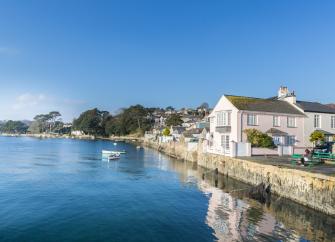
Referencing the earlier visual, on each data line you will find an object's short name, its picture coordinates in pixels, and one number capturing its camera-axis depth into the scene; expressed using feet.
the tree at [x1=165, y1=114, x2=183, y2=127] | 505.25
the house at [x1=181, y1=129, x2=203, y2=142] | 279.90
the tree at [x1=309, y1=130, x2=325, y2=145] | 152.97
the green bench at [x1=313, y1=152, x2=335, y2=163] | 112.27
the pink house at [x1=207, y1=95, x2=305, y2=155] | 151.43
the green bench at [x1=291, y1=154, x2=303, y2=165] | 108.58
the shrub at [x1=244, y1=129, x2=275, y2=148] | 144.77
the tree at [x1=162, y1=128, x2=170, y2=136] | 399.93
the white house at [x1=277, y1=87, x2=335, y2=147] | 165.48
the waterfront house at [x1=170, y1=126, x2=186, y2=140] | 381.60
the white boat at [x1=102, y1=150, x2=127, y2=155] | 248.83
